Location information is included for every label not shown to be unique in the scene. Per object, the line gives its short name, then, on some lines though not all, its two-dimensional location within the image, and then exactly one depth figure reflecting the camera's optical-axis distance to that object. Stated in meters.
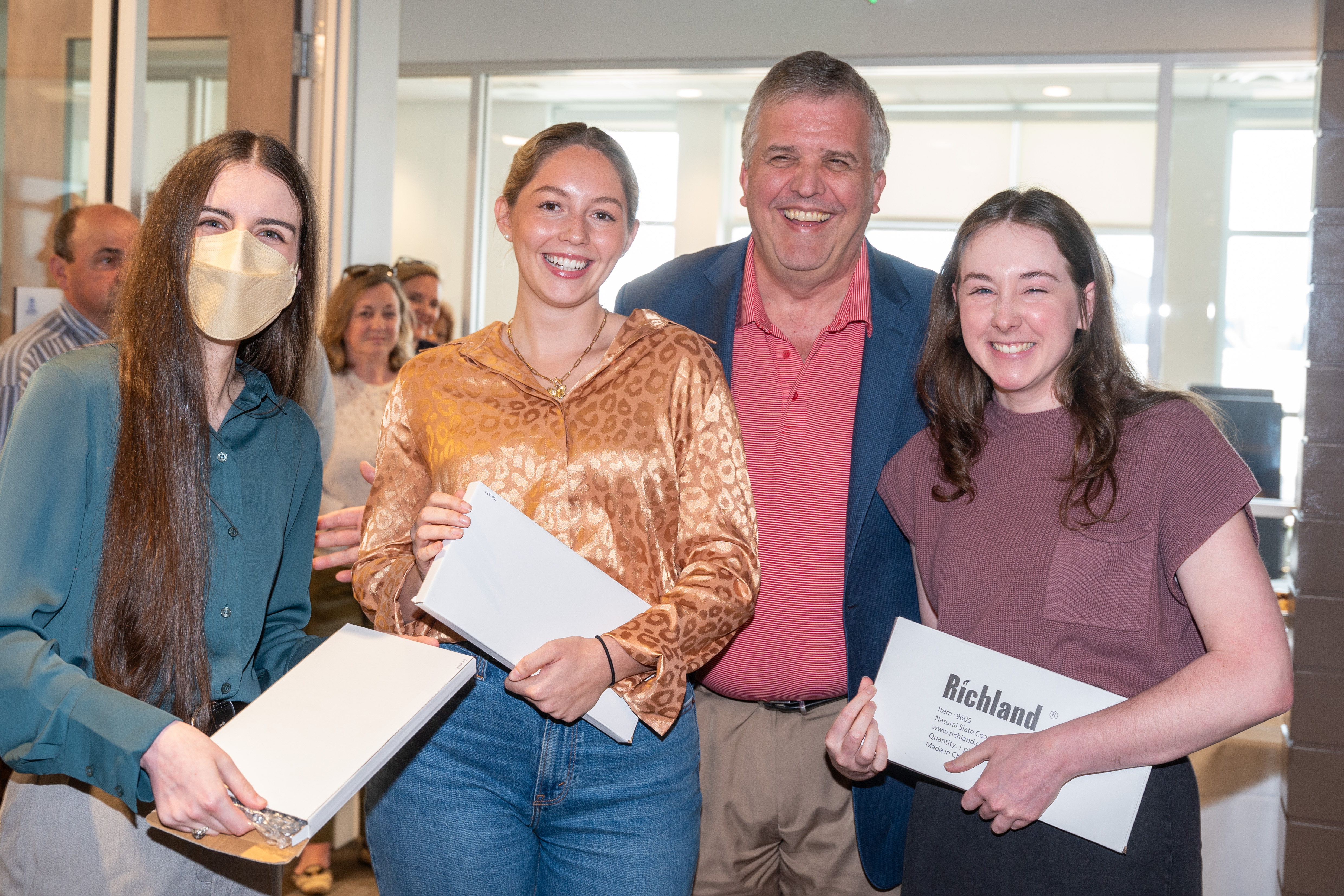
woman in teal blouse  1.20
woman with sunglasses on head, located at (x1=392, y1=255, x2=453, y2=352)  5.13
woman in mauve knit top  1.41
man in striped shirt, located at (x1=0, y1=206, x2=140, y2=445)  3.04
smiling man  1.95
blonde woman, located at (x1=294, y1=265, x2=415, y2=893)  3.93
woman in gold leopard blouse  1.51
